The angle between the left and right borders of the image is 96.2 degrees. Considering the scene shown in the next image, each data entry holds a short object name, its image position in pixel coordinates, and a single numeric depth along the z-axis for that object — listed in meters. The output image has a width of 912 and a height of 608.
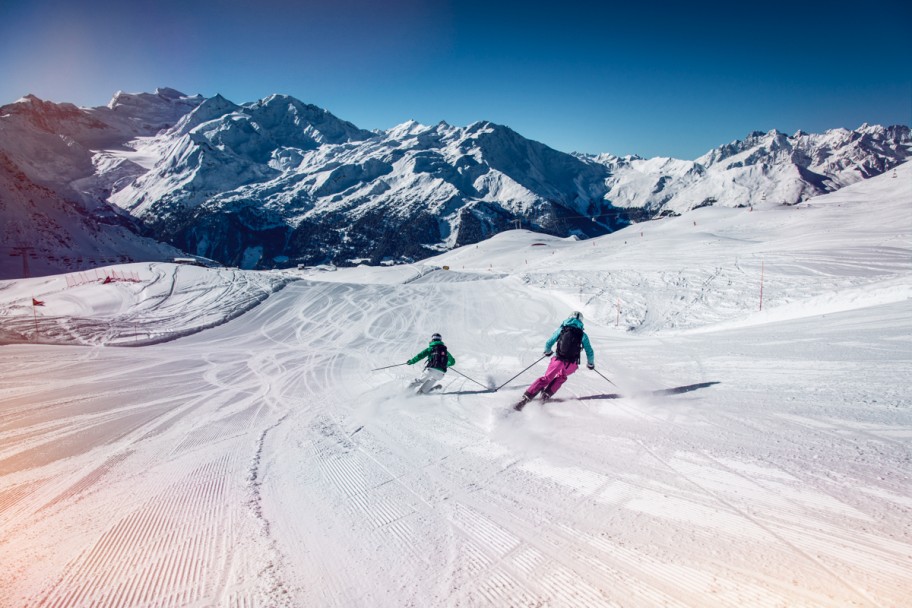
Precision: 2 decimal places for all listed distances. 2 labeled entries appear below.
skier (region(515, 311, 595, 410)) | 8.02
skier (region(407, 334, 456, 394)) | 9.82
